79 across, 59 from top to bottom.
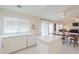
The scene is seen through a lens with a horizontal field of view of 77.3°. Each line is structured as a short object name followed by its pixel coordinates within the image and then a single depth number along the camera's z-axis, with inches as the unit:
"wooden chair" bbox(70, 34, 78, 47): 132.9
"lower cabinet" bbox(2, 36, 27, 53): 78.7
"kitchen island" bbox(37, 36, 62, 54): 46.9
